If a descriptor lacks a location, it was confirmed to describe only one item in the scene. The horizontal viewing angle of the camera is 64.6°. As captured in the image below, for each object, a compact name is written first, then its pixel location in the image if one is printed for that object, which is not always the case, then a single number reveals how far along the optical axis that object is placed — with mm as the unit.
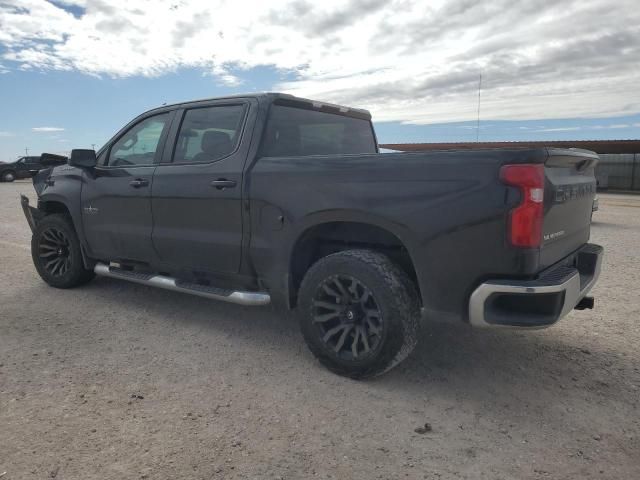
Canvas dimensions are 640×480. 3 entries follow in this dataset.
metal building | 25562
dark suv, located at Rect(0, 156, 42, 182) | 30906
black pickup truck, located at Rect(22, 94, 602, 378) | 2826
